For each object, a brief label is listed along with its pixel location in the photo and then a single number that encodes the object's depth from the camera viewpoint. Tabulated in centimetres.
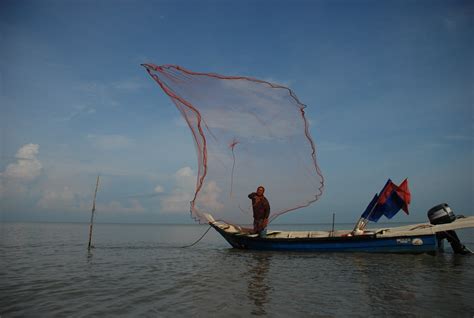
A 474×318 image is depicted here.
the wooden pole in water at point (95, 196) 1852
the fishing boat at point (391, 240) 1452
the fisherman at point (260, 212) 1569
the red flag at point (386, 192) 1562
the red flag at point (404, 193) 1521
